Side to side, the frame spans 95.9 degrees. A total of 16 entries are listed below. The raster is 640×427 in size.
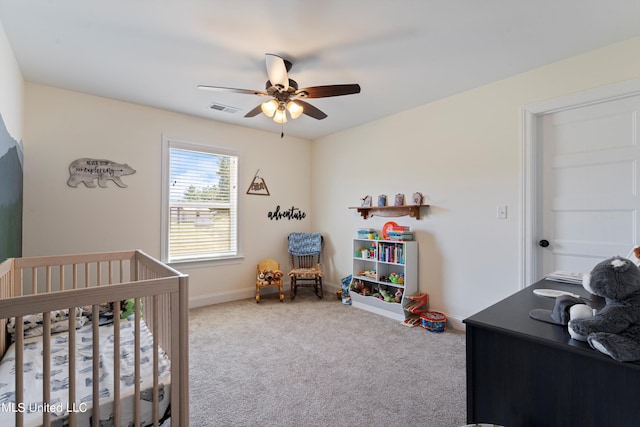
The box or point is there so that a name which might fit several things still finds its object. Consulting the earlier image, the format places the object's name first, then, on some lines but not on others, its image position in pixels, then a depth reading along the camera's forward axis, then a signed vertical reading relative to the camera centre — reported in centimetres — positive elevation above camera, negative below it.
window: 339 +16
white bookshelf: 308 -64
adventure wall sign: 418 +3
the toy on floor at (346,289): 362 -95
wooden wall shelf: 317 +7
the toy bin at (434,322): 278 -103
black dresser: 79 -49
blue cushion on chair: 416 -41
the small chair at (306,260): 388 -66
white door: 202 +24
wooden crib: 98 -68
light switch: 255 +4
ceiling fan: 208 +93
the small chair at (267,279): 371 -83
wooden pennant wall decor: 398 +40
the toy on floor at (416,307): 296 -96
